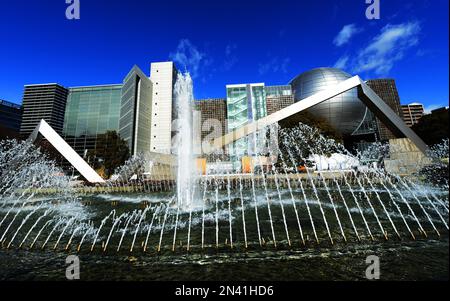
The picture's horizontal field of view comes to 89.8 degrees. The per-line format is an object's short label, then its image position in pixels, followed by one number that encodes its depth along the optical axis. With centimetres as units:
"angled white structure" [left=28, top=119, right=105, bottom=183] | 2194
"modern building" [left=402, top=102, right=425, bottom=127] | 11581
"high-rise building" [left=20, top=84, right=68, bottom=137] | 11188
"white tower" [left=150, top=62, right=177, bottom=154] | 8650
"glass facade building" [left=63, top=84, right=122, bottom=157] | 8762
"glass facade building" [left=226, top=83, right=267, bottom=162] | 9569
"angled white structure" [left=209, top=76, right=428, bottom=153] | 1964
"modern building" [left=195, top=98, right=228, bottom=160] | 10775
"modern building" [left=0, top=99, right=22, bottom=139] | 9025
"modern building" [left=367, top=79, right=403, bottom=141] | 10488
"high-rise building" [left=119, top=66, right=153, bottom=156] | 7675
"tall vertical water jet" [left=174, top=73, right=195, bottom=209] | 1202
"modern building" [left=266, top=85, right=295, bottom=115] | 7633
